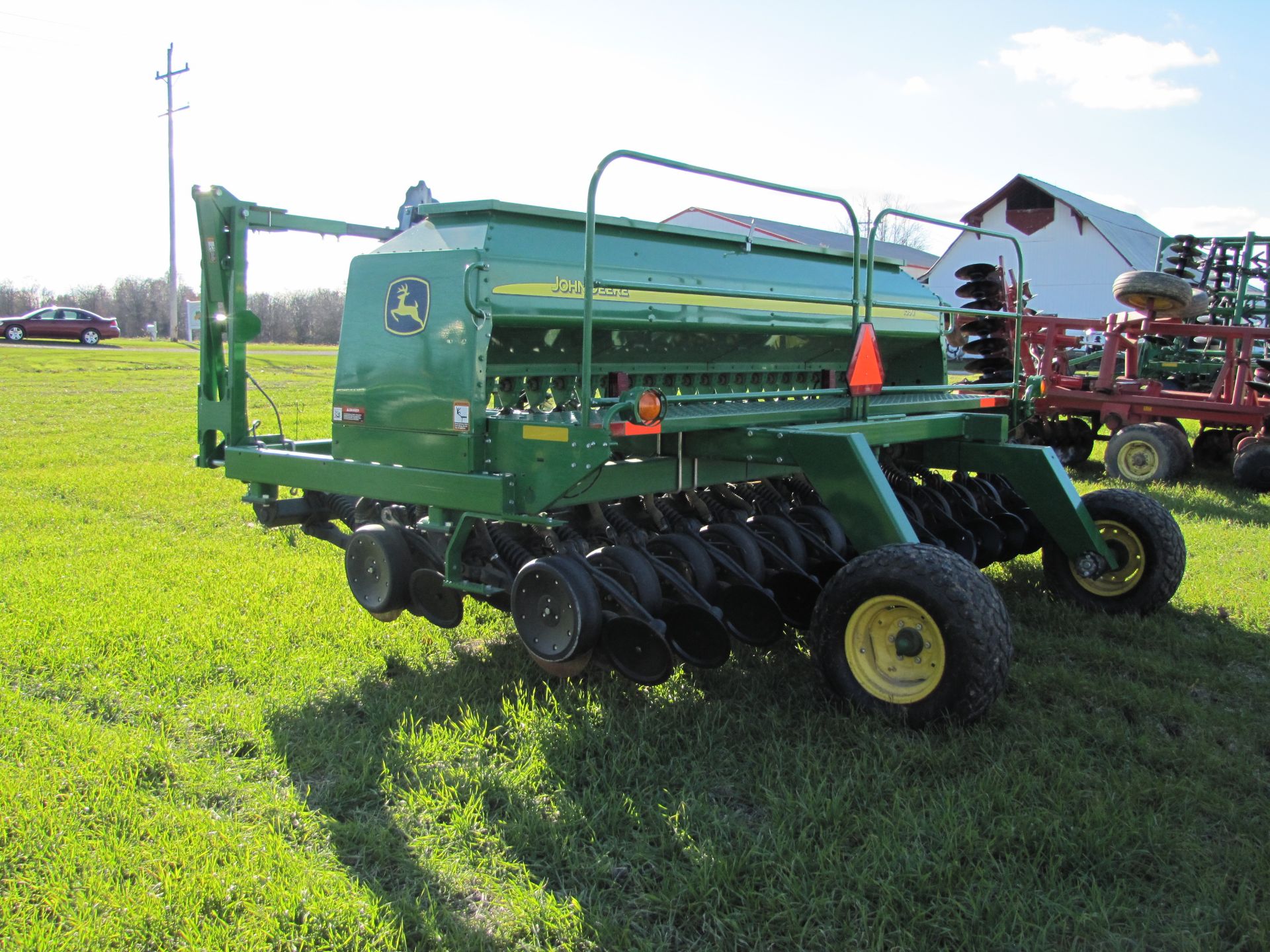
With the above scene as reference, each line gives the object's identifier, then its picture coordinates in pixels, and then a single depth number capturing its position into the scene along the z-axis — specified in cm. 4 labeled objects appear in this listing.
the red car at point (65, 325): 3309
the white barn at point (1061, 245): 3288
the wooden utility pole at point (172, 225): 3416
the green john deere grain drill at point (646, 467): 357
